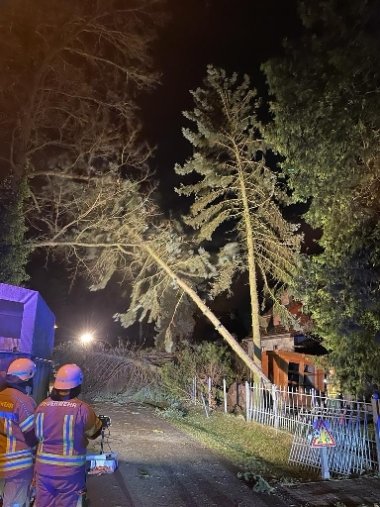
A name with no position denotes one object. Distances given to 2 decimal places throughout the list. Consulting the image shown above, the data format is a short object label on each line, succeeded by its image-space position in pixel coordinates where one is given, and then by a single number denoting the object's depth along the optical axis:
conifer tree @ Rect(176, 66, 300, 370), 16.73
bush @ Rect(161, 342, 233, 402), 19.33
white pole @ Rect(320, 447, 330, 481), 8.16
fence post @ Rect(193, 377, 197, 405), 19.27
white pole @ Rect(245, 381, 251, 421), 14.63
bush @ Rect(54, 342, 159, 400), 22.84
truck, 9.13
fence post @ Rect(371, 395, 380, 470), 8.33
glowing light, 25.83
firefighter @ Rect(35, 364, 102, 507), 3.93
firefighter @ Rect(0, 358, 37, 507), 4.25
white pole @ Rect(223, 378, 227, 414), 16.95
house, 22.27
